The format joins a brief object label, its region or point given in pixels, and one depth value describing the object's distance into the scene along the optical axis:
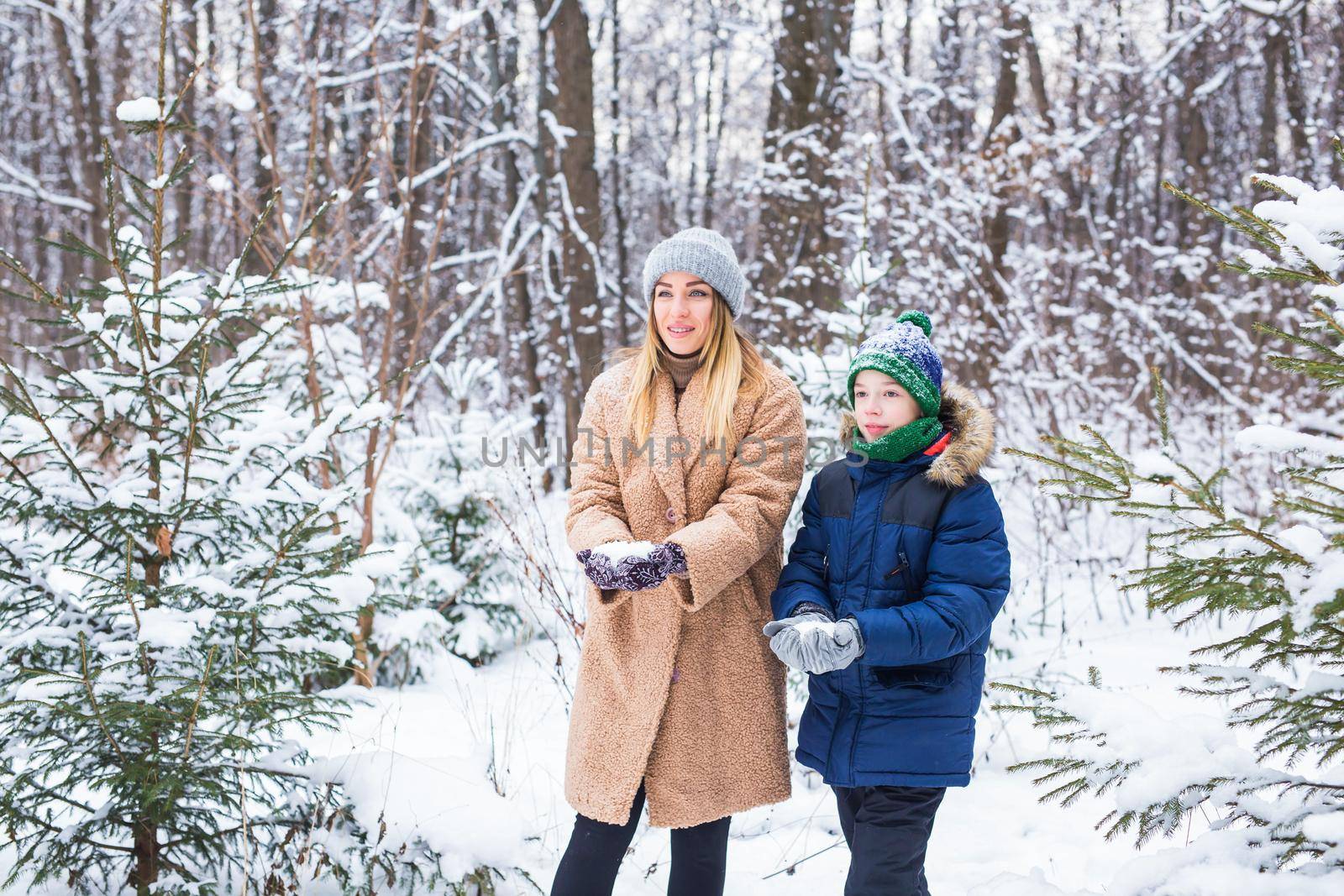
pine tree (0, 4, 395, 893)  2.05
